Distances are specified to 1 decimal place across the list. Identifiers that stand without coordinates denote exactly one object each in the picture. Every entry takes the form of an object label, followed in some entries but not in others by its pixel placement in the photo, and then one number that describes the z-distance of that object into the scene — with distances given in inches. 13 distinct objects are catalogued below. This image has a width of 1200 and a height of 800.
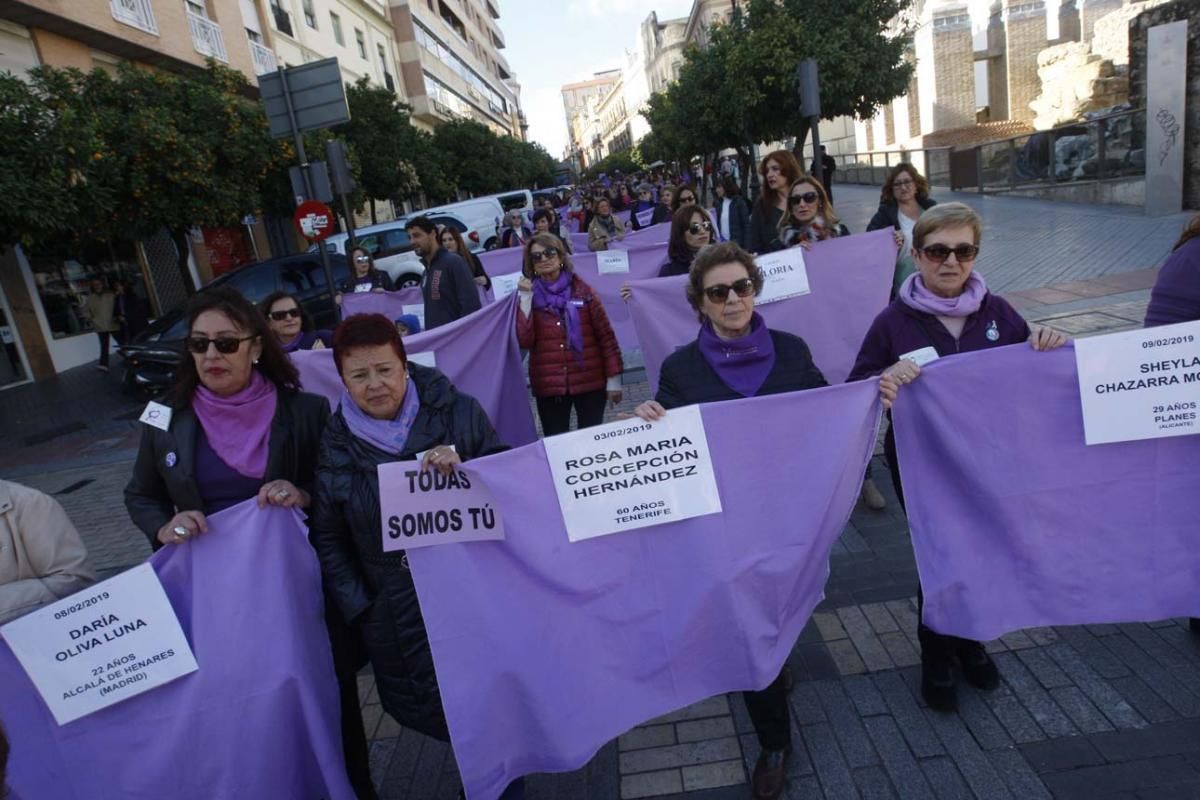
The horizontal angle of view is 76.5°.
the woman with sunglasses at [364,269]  373.4
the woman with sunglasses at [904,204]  201.0
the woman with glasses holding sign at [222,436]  101.4
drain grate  391.9
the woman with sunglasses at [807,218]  204.4
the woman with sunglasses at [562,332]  187.8
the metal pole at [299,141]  345.1
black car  420.8
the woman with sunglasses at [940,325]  106.5
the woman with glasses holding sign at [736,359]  107.6
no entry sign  397.4
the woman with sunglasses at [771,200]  217.2
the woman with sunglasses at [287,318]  194.5
